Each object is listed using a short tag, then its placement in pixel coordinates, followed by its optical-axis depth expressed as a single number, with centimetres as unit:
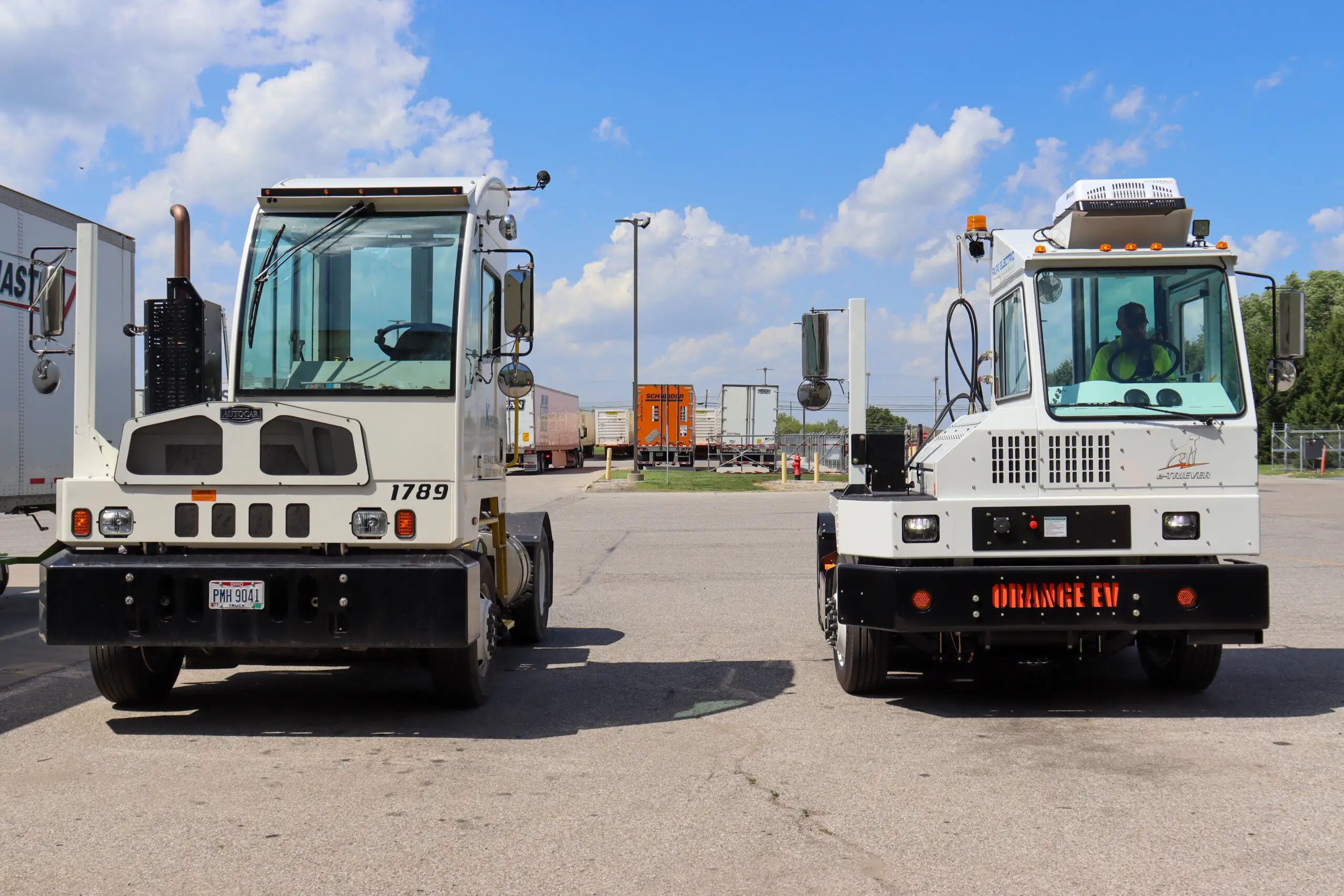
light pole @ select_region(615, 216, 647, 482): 4172
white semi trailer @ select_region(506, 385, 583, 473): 4647
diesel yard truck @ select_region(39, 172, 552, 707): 625
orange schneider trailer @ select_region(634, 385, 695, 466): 5119
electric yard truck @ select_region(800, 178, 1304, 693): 667
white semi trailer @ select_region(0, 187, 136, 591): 1096
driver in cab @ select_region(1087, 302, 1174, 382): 719
